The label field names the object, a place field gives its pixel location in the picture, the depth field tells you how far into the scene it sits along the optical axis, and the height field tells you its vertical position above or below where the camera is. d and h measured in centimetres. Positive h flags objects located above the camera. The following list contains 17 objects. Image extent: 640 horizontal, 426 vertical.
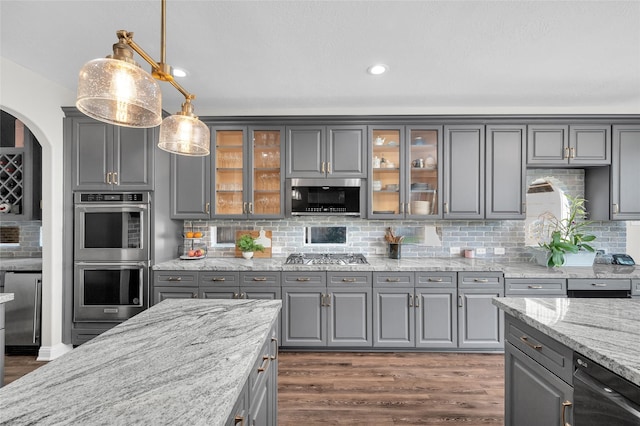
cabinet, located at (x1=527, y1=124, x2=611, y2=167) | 309 +76
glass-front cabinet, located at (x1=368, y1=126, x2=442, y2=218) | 320 +48
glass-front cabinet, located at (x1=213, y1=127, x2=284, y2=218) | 324 +47
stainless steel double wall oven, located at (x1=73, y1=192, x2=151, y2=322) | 283 -45
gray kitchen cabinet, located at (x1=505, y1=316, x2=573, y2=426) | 121 -78
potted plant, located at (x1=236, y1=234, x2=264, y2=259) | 325 -37
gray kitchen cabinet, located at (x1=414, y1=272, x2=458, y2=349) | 289 -98
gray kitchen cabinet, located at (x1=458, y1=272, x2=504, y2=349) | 288 -98
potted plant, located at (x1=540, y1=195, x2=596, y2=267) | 297 -25
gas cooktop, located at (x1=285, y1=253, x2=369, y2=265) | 301 -51
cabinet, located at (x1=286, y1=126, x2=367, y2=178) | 319 +68
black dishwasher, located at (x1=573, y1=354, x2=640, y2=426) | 95 -65
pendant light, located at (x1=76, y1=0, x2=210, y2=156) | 95 +43
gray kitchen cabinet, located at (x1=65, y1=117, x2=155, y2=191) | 287 +57
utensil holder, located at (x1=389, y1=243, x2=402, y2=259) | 332 -43
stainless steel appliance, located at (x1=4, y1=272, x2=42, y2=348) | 288 -100
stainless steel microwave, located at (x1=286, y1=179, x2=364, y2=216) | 318 +19
